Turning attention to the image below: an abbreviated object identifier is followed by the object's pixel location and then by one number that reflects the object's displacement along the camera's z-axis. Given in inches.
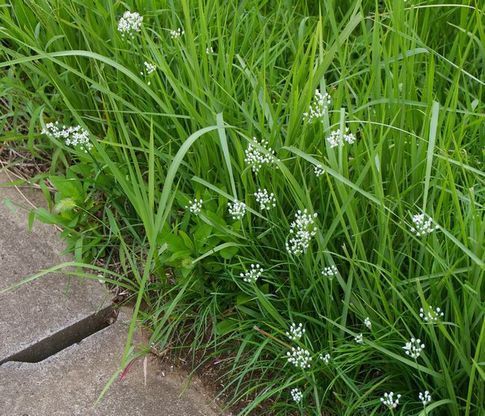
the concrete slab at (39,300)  83.4
